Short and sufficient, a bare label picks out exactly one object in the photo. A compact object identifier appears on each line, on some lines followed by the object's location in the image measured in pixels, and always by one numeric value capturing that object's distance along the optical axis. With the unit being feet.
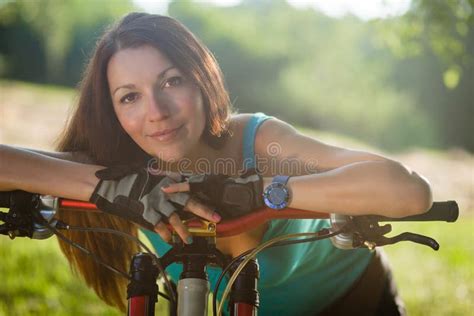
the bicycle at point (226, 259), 6.56
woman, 6.62
